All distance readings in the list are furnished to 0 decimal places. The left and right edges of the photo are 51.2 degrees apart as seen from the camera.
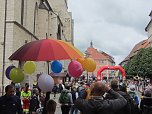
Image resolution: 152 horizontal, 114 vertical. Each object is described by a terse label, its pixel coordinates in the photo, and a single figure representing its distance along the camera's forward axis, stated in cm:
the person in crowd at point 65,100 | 630
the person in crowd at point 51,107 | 276
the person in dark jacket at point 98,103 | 233
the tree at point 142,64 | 2837
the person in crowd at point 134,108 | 380
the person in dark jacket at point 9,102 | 351
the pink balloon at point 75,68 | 419
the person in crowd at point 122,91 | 339
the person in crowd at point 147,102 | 457
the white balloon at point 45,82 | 362
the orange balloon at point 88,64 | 473
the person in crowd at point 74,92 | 733
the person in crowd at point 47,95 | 371
